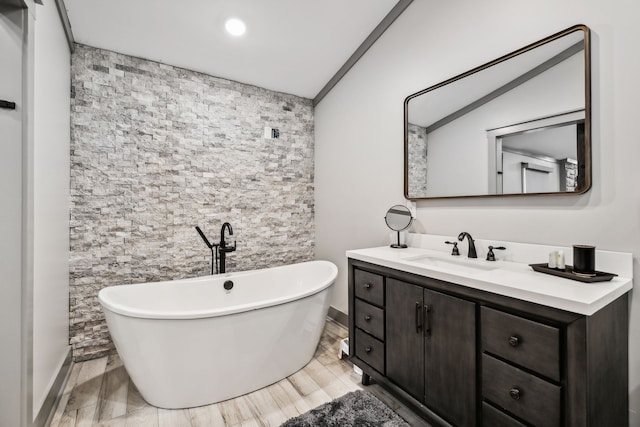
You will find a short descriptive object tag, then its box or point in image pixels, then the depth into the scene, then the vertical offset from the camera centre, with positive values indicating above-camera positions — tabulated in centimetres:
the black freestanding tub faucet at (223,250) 249 -33
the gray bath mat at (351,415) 152 -116
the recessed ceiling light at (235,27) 215 +150
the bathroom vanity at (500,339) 93 -52
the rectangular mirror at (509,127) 130 +51
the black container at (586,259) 116 -19
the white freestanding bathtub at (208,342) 159 -81
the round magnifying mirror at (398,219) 206 -4
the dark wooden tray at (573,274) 110 -25
